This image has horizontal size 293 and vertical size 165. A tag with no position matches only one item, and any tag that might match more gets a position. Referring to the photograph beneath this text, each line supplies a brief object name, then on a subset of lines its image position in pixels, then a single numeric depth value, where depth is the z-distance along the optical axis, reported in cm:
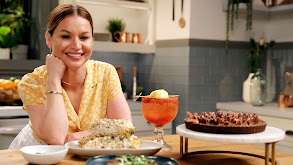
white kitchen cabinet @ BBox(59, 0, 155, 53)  391
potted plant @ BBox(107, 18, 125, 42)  405
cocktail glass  152
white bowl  124
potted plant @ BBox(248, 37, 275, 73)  420
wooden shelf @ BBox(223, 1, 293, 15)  395
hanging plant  396
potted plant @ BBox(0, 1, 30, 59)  375
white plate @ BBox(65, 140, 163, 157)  130
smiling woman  179
